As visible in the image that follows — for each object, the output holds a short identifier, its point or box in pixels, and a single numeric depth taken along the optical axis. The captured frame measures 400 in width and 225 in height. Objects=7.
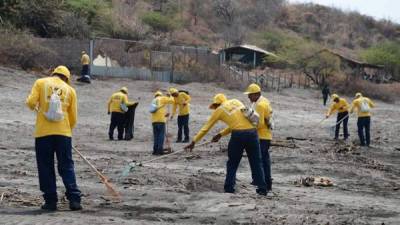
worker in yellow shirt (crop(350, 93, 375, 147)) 23.12
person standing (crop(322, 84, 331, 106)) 44.69
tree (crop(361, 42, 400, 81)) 79.00
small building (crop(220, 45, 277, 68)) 67.06
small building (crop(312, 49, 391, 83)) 66.96
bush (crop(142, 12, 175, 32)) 74.44
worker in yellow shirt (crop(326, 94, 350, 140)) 25.36
